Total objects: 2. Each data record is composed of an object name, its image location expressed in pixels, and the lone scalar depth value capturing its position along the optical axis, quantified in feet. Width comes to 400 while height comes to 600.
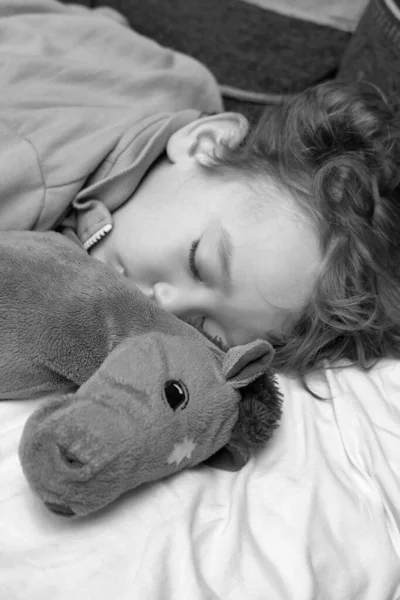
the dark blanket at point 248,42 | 4.81
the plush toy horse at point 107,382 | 1.87
